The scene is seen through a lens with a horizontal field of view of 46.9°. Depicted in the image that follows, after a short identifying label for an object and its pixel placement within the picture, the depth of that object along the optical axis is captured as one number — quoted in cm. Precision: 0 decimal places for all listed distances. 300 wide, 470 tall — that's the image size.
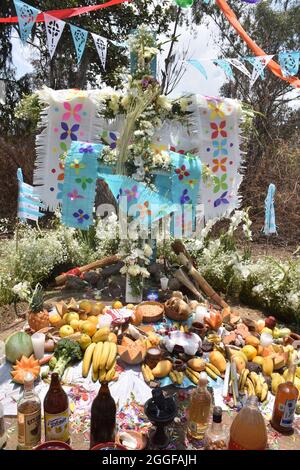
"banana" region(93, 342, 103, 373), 295
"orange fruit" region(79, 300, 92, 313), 373
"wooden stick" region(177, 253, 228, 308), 451
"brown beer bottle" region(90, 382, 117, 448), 202
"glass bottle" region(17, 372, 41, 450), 198
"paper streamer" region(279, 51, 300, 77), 439
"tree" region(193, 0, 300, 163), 1088
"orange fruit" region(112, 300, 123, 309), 397
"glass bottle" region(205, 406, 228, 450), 204
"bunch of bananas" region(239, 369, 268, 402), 278
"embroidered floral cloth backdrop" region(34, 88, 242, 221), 432
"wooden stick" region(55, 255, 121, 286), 504
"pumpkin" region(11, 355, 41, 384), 281
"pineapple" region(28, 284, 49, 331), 340
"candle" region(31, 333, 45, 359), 304
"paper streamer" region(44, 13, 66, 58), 419
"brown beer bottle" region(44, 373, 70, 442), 200
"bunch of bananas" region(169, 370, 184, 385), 290
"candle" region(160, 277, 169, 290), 472
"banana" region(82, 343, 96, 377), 296
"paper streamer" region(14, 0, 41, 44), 405
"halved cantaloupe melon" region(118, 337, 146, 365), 306
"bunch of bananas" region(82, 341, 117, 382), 293
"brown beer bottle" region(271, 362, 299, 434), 236
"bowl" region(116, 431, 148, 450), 219
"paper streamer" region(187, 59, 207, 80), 441
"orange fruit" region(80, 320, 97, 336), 330
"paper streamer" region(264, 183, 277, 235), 479
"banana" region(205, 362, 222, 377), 305
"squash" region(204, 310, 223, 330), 363
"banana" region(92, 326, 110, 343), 324
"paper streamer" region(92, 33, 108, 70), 464
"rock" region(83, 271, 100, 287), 500
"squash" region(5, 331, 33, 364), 304
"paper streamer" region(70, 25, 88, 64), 445
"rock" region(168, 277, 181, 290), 472
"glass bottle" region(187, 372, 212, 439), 214
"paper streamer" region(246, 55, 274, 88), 458
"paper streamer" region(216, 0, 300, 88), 453
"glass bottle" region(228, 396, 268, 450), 195
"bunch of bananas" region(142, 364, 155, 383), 291
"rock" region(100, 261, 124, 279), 506
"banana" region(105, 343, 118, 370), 298
